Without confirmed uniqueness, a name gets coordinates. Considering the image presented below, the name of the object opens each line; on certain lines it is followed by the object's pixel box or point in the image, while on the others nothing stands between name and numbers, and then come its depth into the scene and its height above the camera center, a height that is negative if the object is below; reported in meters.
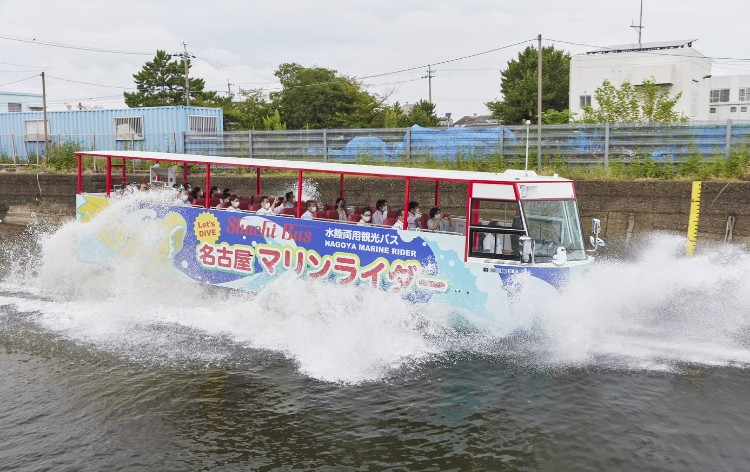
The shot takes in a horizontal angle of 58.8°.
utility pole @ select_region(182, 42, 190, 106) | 49.94 +6.29
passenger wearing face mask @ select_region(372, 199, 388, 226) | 12.87 -0.92
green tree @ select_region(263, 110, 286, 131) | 30.17 +1.97
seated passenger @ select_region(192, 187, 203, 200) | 14.36 -0.62
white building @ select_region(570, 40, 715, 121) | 42.22 +6.19
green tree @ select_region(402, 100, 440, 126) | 46.16 +3.64
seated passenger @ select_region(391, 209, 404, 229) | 11.72 -0.99
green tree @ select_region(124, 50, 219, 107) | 53.03 +6.29
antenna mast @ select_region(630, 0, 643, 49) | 53.30 +11.24
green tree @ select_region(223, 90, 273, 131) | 49.50 +4.15
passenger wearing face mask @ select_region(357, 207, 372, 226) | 12.32 -0.97
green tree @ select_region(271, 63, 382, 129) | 47.53 +4.40
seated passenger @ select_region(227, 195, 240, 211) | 13.58 -0.80
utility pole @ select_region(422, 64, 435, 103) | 70.34 +8.95
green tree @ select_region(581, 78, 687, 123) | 21.47 +1.95
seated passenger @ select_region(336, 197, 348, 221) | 13.11 -0.85
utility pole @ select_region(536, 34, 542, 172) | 19.11 +0.76
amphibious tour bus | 10.56 -1.33
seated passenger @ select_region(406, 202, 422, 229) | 12.17 -0.92
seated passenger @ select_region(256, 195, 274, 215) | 13.23 -0.84
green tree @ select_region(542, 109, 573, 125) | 35.88 +2.68
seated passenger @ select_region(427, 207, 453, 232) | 12.04 -1.00
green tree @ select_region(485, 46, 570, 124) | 48.25 +6.09
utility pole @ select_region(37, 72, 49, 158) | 28.75 +1.43
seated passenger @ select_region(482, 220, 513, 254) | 10.58 -1.23
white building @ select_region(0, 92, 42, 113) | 44.22 +4.19
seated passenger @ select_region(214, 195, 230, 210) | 13.96 -0.80
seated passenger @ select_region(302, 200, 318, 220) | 12.80 -0.87
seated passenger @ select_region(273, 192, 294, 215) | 13.40 -0.78
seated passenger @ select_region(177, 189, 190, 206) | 14.17 -0.72
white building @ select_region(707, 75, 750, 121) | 67.44 +7.25
